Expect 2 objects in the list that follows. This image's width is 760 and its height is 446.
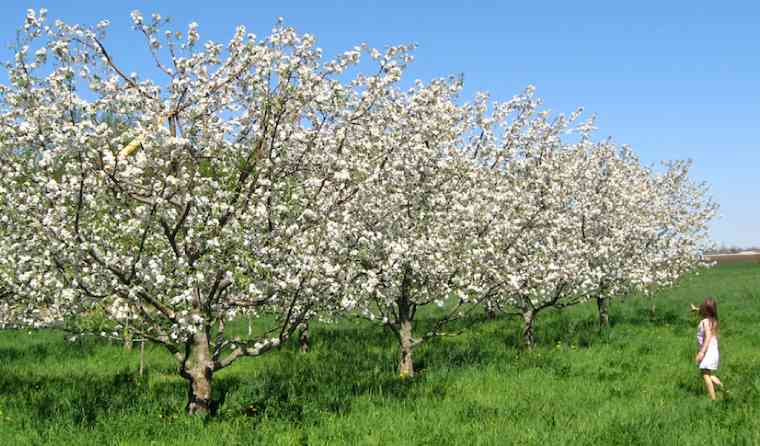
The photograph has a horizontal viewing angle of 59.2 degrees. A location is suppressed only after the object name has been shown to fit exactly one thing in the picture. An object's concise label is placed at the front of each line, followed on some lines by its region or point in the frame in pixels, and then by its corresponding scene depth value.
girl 12.69
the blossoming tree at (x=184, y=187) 9.33
